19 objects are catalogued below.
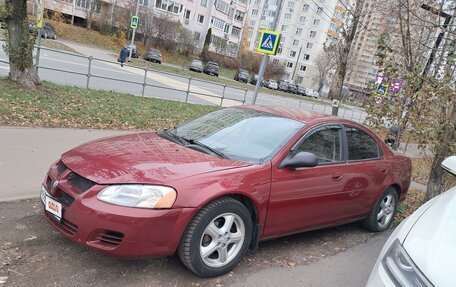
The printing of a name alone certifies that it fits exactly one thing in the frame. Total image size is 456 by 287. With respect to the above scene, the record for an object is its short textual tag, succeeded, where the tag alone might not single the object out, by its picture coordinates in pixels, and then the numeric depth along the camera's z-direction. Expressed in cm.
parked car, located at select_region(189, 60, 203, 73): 4431
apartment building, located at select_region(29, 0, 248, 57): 4981
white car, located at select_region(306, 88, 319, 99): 6020
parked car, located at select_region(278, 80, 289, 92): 5575
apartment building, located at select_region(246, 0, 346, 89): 8688
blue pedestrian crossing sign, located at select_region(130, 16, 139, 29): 3193
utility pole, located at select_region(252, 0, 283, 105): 1065
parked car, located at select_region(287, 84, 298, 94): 5641
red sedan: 307
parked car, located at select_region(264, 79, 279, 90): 5350
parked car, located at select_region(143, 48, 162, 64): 4134
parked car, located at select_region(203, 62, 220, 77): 4556
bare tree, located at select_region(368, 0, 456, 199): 609
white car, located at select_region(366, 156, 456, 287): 202
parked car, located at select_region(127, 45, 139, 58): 4025
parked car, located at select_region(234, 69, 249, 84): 4907
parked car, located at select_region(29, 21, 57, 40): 3850
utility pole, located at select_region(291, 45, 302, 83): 8366
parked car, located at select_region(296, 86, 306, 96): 5853
